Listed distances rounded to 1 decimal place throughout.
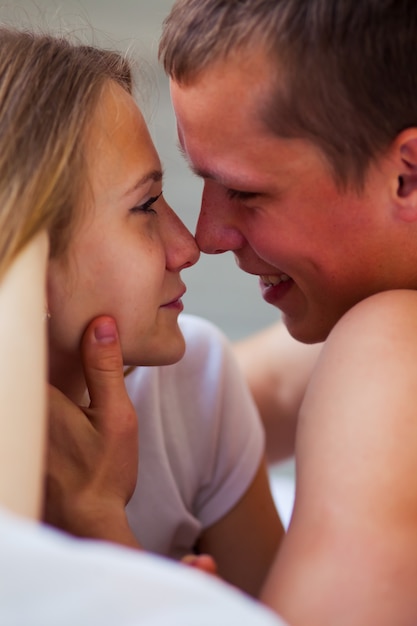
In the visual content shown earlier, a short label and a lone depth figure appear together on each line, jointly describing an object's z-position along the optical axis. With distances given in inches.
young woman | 31.8
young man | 28.0
